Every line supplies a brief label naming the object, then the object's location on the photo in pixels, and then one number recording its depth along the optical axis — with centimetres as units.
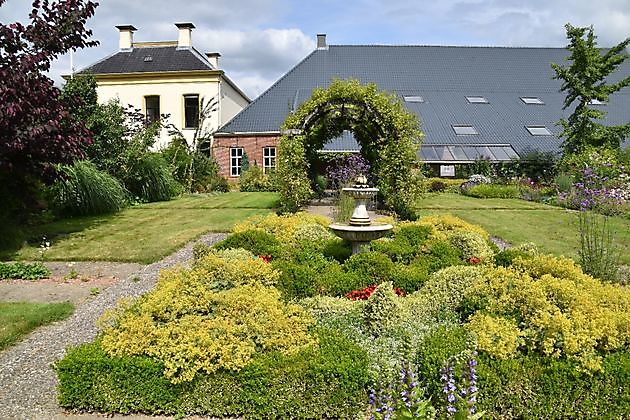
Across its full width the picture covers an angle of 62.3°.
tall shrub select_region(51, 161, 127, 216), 1291
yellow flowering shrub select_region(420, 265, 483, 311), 490
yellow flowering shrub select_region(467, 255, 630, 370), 386
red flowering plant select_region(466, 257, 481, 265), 683
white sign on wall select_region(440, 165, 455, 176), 2312
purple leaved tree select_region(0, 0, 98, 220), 845
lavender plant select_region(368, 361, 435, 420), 253
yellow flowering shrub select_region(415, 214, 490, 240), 794
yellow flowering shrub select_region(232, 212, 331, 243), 788
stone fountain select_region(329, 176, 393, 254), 696
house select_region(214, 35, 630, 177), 2423
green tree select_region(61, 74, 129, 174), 1480
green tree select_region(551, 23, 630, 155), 1959
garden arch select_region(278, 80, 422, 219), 1271
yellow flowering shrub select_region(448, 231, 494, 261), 711
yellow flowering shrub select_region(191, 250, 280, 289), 514
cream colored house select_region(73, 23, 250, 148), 2797
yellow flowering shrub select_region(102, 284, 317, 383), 373
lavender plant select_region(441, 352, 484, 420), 261
